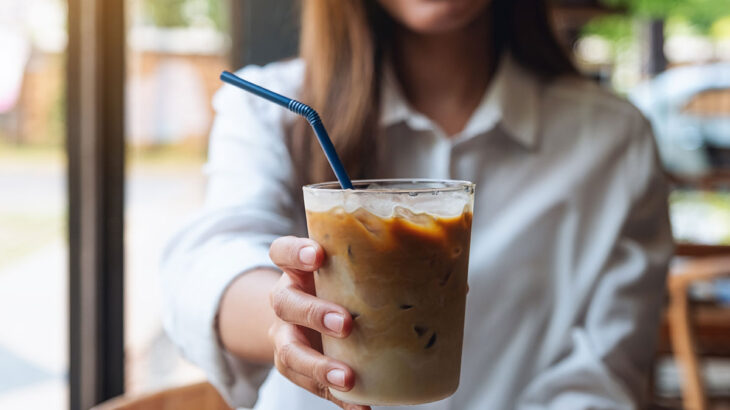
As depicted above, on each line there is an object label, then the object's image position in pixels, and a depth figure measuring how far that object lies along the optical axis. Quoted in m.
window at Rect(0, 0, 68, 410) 1.73
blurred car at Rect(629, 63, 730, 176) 6.38
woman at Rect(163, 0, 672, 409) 1.04
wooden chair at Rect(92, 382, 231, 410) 1.14
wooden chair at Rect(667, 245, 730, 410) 2.59
